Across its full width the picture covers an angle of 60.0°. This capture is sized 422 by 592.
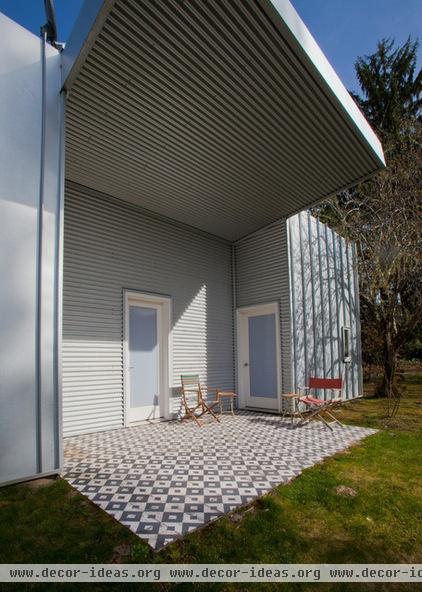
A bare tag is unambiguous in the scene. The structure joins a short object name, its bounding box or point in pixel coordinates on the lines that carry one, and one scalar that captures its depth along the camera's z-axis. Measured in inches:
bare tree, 377.1
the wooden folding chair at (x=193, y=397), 274.4
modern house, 147.3
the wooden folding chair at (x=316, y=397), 259.4
